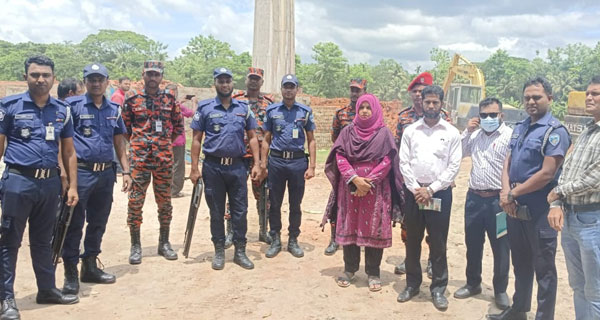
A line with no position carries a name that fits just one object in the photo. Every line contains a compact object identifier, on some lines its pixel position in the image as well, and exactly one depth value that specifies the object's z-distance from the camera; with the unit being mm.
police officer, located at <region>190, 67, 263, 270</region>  4699
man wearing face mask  4066
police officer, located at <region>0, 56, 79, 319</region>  3387
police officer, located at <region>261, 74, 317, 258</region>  5203
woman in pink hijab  4207
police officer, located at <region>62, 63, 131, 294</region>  4051
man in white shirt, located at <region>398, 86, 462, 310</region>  3916
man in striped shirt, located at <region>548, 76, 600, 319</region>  2840
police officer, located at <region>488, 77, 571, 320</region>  3307
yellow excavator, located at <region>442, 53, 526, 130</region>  18556
